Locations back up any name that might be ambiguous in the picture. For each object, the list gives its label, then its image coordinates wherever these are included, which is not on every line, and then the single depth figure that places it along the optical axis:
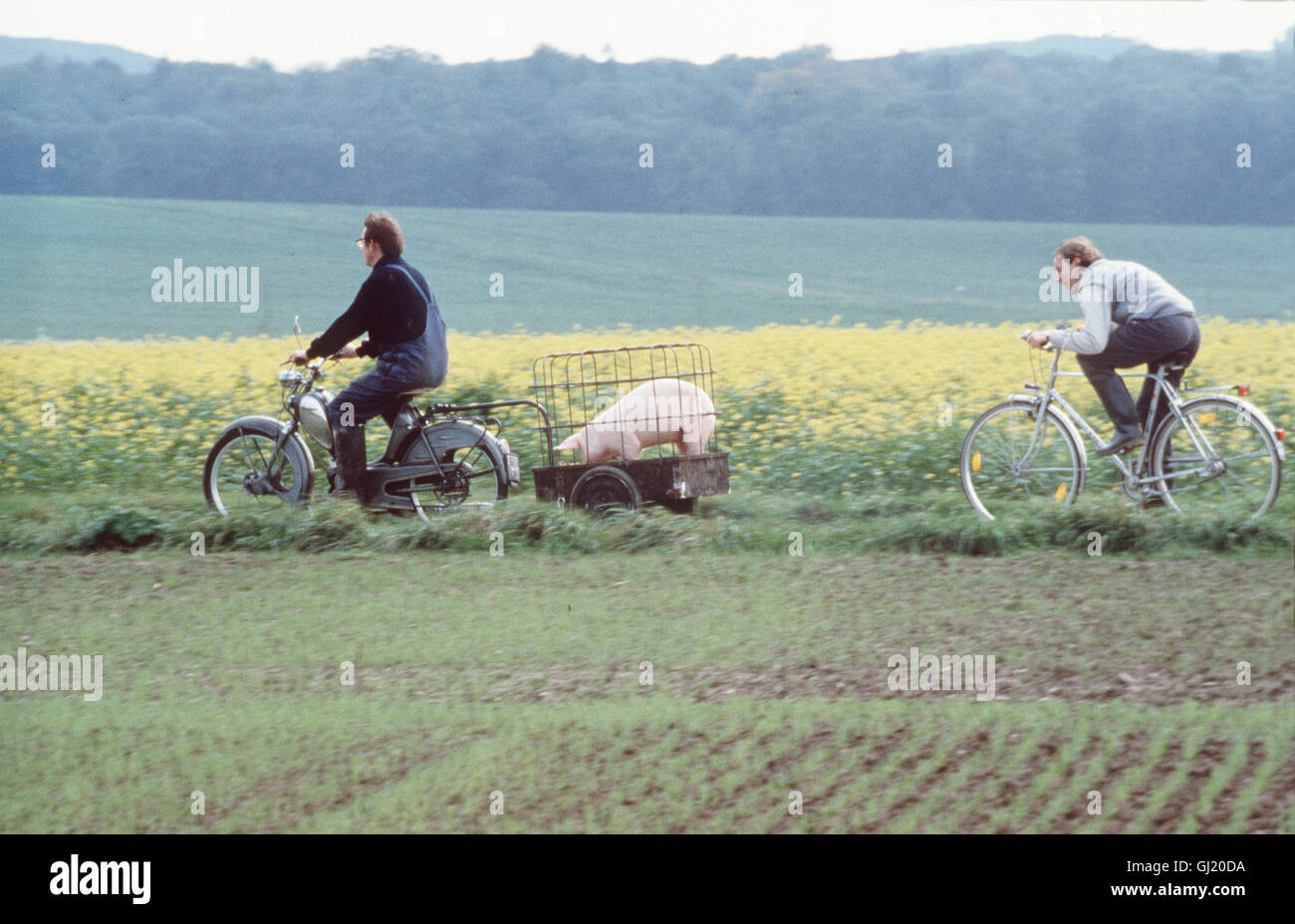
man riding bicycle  18.11
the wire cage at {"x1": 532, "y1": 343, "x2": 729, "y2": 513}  19.08
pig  19.23
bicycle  17.62
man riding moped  19.05
